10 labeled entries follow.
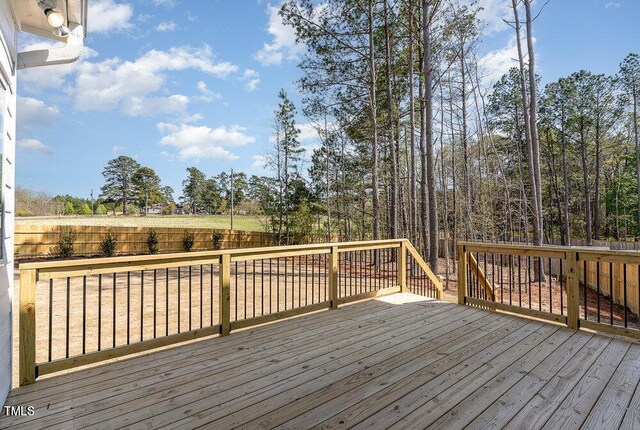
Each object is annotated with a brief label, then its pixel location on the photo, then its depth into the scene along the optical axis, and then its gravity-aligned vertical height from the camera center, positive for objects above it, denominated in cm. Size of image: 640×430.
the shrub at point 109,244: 1389 -95
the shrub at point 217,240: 1706 -101
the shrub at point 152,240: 1544 -89
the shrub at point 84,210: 3828 +169
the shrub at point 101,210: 3797 +163
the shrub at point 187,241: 1653 -101
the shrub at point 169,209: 4112 +182
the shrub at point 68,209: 3700 +177
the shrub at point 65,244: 1305 -88
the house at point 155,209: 3912 +177
